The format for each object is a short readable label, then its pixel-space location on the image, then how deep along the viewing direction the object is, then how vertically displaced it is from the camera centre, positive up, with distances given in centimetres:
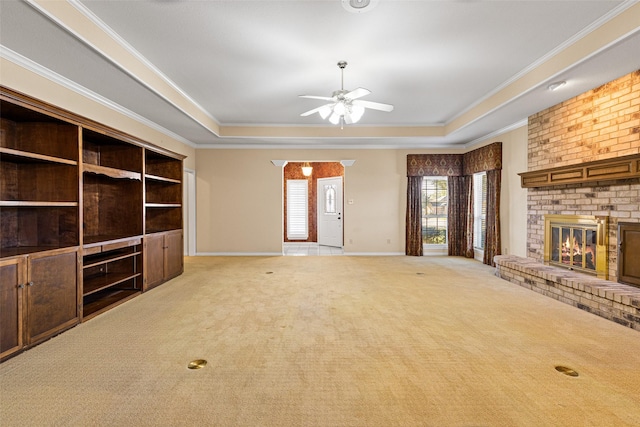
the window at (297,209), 966 +2
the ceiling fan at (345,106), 360 +129
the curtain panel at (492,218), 592 -16
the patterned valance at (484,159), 591 +107
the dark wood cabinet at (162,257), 428 -73
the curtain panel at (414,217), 729 -17
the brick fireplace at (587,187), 335 +30
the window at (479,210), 684 -1
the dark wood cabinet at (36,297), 233 -75
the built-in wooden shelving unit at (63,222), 248 -15
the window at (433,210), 757 +0
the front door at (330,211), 895 -4
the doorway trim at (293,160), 730 +111
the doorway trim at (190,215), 721 -14
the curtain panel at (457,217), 725 -17
